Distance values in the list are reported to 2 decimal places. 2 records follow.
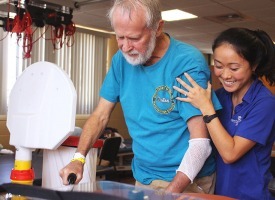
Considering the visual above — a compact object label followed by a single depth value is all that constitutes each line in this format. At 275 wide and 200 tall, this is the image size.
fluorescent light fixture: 5.23
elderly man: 1.32
